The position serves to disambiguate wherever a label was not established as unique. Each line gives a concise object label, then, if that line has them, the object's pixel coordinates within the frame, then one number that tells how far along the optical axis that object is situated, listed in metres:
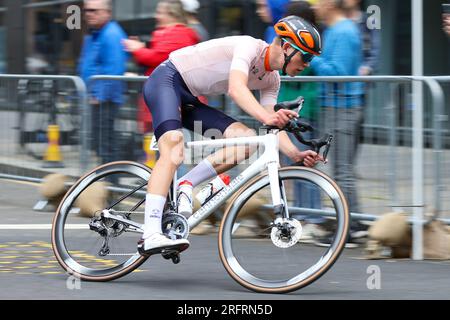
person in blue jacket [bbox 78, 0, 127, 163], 19.23
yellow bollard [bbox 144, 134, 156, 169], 18.24
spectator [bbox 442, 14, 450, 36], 16.57
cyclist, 12.36
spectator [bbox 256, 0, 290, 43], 17.78
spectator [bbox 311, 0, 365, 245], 16.18
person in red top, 19.43
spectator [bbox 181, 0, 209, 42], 20.10
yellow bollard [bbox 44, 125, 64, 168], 20.80
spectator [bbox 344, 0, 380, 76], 18.89
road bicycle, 12.12
